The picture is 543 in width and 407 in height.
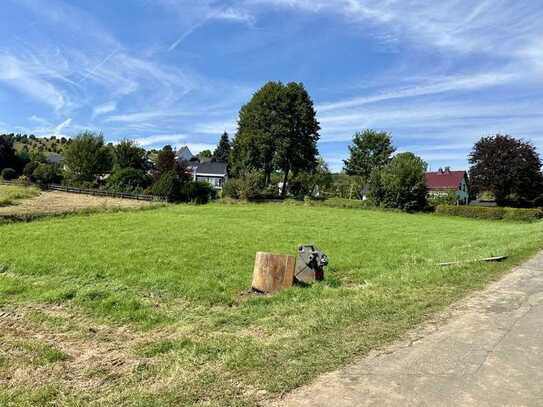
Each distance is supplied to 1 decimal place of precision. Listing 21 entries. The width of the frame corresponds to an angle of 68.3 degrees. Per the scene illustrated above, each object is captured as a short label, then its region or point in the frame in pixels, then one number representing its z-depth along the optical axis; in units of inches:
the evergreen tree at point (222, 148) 3841.0
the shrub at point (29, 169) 2131.2
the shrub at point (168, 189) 1594.5
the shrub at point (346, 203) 1722.4
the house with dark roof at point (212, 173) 2851.9
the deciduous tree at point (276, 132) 2124.8
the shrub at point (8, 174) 2130.9
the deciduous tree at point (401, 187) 1708.9
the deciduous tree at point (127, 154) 2277.3
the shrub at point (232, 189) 1815.9
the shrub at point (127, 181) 1768.0
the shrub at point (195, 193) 1620.3
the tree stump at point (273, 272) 313.3
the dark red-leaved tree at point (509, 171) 1797.5
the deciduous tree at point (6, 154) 2281.0
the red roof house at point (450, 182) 2687.0
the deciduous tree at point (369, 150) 2716.5
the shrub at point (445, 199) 1961.4
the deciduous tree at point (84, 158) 2030.0
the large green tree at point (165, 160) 1984.7
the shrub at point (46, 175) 1934.1
